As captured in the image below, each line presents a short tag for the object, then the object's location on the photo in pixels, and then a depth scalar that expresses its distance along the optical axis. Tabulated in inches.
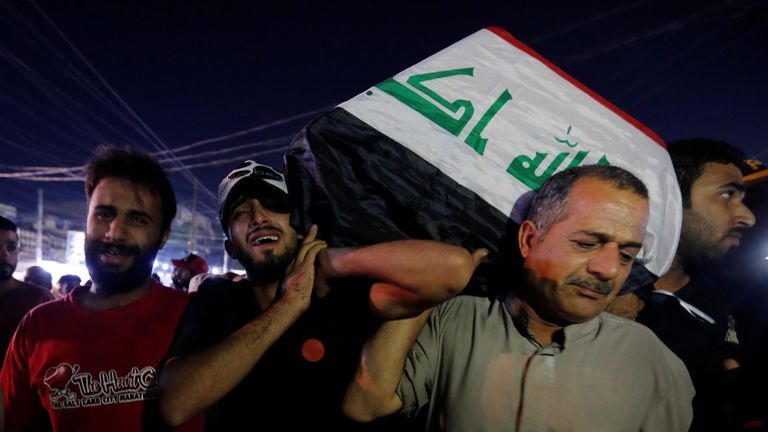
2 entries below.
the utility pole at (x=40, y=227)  922.2
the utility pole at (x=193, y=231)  1098.5
